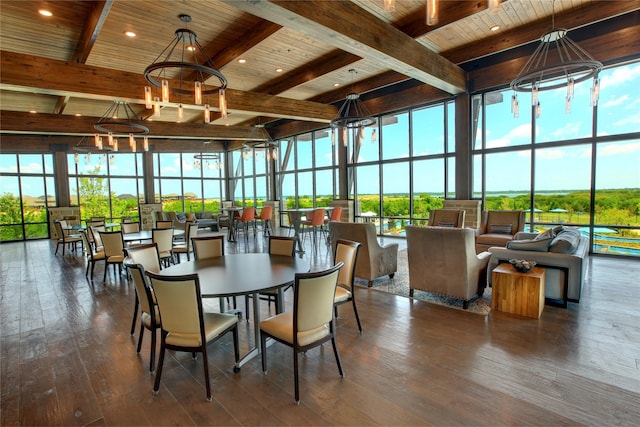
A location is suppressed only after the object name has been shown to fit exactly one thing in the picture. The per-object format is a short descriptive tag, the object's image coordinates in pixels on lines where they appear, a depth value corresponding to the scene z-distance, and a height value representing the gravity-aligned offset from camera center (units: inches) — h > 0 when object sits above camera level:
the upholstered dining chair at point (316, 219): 312.3 -23.3
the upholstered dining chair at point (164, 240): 211.5 -28.9
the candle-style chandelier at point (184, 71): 119.6 +94.3
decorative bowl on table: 135.0 -31.6
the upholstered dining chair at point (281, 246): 141.3 -22.9
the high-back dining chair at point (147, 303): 95.1 -32.4
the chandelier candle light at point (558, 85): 136.5 +53.8
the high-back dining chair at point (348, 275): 119.7 -31.0
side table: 129.4 -42.1
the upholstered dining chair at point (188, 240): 237.5 -32.4
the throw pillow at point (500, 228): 240.5 -28.1
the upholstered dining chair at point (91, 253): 207.2 -36.8
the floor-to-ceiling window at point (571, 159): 222.8 +25.6
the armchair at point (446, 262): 138.9 -32.3
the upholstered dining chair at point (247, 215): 387.9 -22.4
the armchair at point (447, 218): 265.1 -21.0
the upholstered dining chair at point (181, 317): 82.6 -32.5
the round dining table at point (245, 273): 92.8 -26.5
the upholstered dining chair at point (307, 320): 82.9 -35.0
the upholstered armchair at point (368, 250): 169.8 -31.7
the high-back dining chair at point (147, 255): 133.8 -24.8
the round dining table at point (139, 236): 216.5 -26.9
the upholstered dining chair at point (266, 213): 403.9 -21.3
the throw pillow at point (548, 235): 150.3 -21.9
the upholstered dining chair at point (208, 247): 143.8 -22.9
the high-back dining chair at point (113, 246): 197.3 -30.3
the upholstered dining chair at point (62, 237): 295.3 -36.2
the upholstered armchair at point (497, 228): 227.3 -27.6
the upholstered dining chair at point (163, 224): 268.8 -22.1
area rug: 143.6 -51.9
